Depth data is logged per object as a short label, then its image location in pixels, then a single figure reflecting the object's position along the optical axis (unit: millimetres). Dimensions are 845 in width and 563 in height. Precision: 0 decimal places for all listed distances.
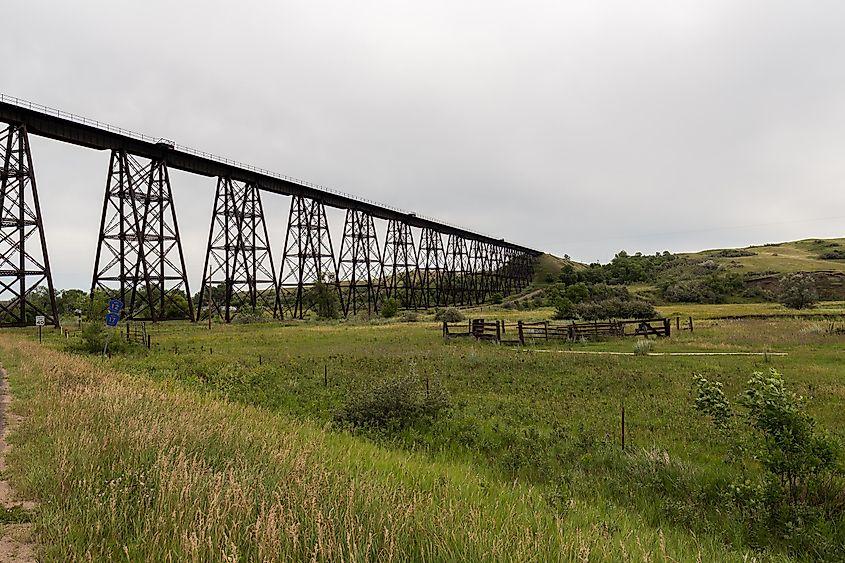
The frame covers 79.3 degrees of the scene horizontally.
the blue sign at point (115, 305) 16719
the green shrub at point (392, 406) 9641
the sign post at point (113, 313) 16469
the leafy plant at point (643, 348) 19875
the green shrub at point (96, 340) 20203
